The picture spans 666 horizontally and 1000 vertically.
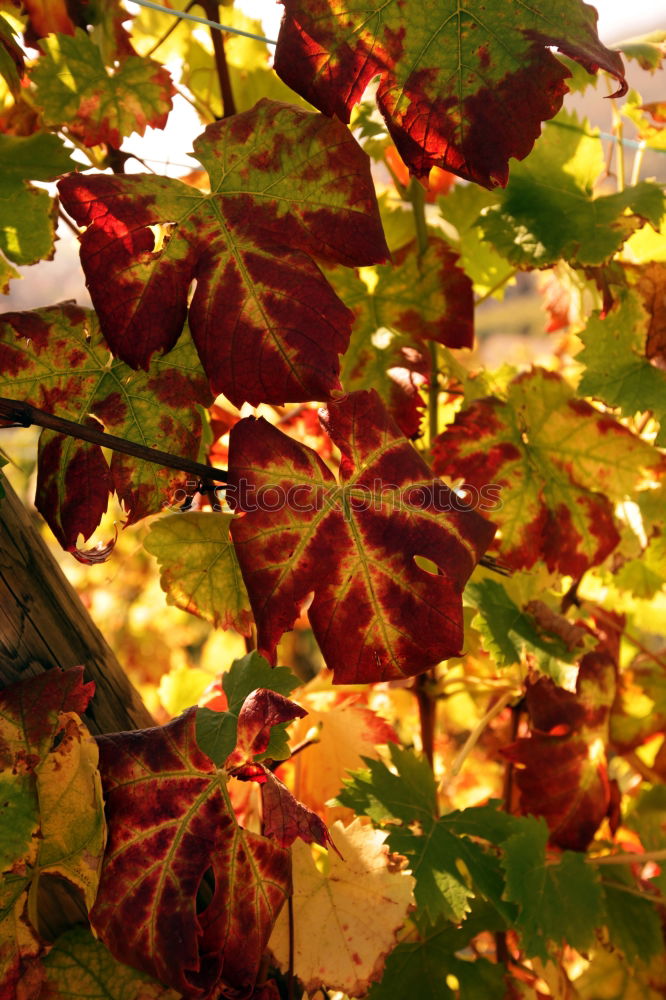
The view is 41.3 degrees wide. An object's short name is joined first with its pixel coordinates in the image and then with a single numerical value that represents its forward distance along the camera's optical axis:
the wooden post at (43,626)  0.82
